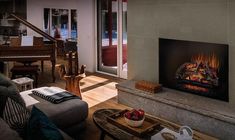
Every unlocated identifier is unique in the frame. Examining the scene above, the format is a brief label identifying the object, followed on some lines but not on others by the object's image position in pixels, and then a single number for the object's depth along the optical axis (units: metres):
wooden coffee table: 2.42
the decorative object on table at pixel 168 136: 2.35
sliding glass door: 6.28
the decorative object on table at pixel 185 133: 2.22
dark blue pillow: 1.71
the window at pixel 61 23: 9.60
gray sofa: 2.83
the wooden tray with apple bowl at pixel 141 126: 2.49
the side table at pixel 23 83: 4.45
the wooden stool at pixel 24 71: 5.44
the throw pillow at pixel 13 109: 2.34
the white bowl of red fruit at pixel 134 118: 2.57
